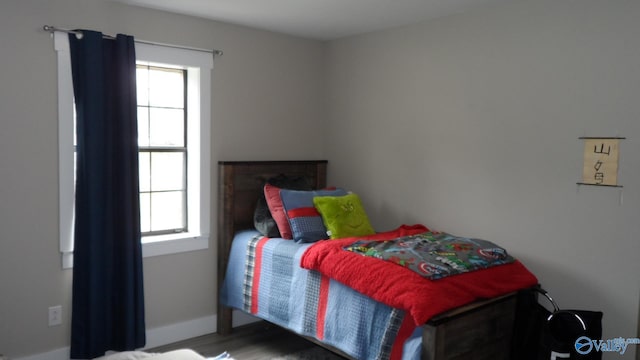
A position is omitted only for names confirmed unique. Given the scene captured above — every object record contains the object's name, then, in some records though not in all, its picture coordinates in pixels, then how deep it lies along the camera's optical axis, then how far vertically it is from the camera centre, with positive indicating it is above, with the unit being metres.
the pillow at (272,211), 3.65 -0.44
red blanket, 2.47 -0.67
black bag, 2.57 -0.90
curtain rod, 3.05 +0.70
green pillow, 3.56 -0.46
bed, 2.55 -0.86
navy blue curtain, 3.16 -0.36
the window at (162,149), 3.67 -0.01
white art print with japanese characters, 2.80 -0.02
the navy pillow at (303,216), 3.48 -0.45
